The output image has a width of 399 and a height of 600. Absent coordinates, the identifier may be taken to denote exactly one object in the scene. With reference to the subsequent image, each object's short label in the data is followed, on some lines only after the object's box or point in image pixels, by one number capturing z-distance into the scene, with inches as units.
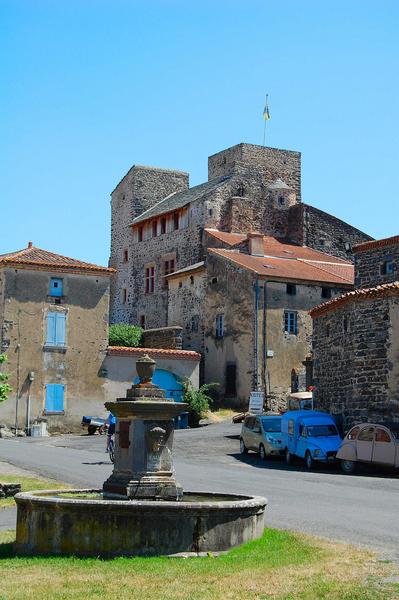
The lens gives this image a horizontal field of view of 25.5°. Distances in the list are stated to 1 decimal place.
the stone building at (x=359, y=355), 1038.4
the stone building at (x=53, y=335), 1502.2
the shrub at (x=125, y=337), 1847.6
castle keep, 1648.6
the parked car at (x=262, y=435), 1082.1
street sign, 1405.0
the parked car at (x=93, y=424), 1486.2
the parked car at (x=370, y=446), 915.4
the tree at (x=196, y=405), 1529.3
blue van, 994.1
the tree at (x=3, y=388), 782.5
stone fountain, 413.7
